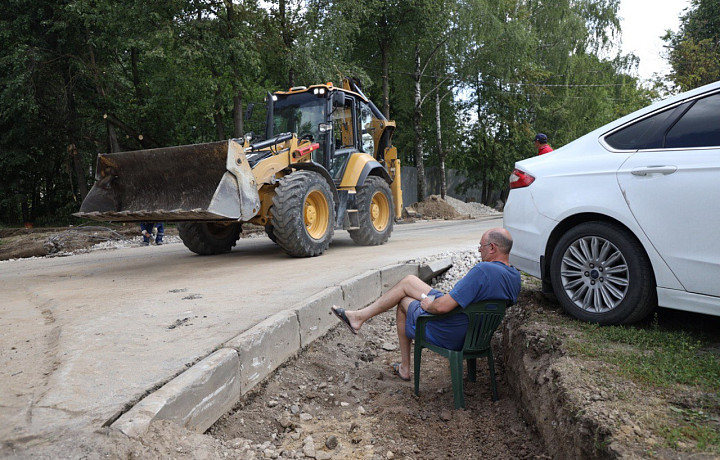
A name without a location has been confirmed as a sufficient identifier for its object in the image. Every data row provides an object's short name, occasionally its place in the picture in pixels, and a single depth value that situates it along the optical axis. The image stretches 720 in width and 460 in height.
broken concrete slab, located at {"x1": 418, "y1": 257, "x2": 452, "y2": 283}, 7.17
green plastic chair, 3.65
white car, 3.43
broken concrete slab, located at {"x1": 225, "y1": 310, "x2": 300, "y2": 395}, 3.55
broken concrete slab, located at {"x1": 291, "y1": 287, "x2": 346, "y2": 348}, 4.50
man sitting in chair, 3.60
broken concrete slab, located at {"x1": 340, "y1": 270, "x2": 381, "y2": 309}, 5.53
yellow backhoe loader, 7.32
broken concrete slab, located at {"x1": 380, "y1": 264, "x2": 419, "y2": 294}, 6.52
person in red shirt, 9.16
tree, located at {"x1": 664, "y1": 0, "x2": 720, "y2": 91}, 16.92
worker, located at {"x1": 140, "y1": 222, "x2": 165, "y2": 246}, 12.30
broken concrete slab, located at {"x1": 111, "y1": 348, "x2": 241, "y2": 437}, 2.54
